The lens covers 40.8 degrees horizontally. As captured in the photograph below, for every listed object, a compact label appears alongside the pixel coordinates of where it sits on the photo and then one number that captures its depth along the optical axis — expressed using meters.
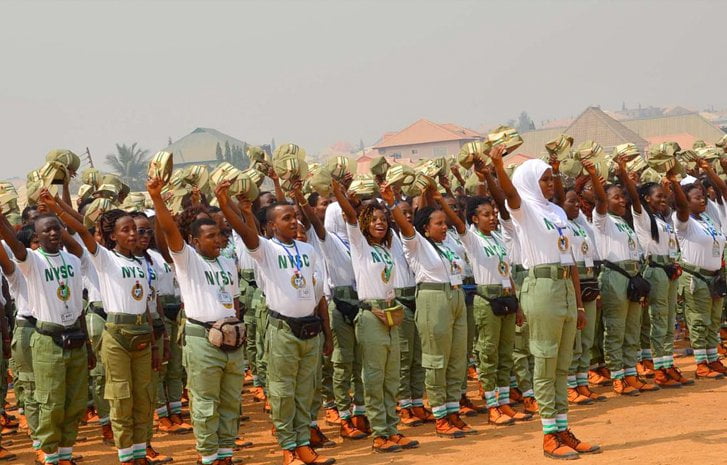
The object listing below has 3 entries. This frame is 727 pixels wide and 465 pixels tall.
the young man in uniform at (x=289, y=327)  8.59
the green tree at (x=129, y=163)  69.31
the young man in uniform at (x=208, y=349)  8.19
